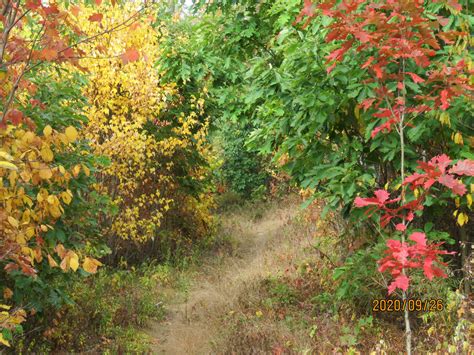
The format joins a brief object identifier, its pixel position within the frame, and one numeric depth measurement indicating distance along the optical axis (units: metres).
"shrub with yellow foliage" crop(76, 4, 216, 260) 8.36
